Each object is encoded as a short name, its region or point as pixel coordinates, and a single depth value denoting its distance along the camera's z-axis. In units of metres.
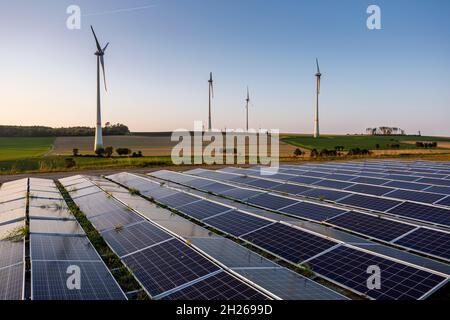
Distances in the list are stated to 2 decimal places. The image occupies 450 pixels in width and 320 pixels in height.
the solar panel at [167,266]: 8.91
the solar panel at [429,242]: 11.62
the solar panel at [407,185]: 23.08
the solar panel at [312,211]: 16.31
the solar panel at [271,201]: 19.19
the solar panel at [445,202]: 17.88
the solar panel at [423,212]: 15.44
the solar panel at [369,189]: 21.94
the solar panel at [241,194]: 22.26
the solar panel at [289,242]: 11.37
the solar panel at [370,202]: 17.91
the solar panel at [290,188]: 24.18
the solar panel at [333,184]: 25.19
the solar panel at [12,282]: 7.80
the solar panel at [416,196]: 18.97
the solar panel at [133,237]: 11.88
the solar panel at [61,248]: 10.44
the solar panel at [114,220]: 14.84
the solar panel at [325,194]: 21.27
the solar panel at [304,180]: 28.06
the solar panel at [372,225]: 13.46
